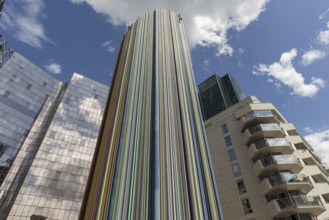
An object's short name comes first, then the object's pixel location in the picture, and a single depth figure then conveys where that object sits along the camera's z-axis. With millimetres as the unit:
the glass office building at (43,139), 31906
